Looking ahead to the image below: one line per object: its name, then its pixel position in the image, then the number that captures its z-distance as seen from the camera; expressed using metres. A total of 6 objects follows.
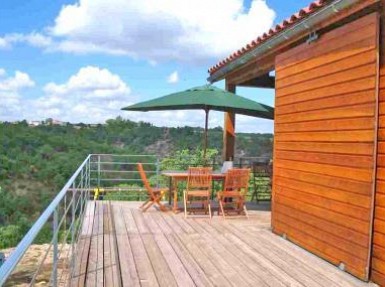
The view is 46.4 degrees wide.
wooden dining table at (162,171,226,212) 7.30
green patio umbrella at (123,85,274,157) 7.14
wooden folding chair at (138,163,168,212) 7.25
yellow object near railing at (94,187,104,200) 8.92
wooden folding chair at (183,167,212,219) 7.11
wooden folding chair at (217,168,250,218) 7.19
